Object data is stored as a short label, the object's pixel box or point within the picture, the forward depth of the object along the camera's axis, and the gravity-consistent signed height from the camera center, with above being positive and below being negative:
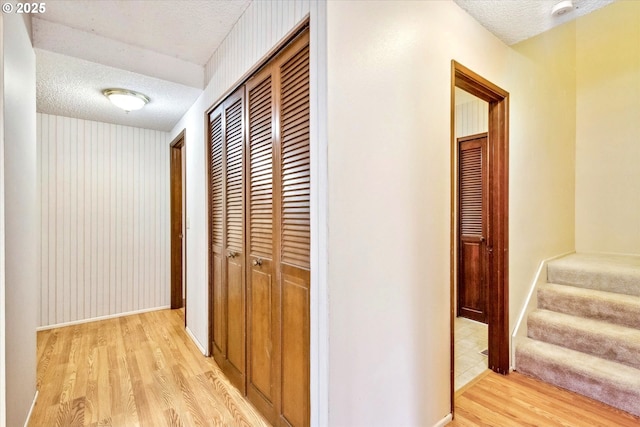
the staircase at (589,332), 1.93 -0.87
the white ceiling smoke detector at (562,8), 1.82 +1.26
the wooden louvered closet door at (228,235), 2.10 -0.18
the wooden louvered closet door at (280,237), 1.46 -0.14
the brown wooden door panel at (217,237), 2.40 -0.20
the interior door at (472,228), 3.29 -0.18
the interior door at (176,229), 4.06 -0.22
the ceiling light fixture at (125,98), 2.71 +1.05
